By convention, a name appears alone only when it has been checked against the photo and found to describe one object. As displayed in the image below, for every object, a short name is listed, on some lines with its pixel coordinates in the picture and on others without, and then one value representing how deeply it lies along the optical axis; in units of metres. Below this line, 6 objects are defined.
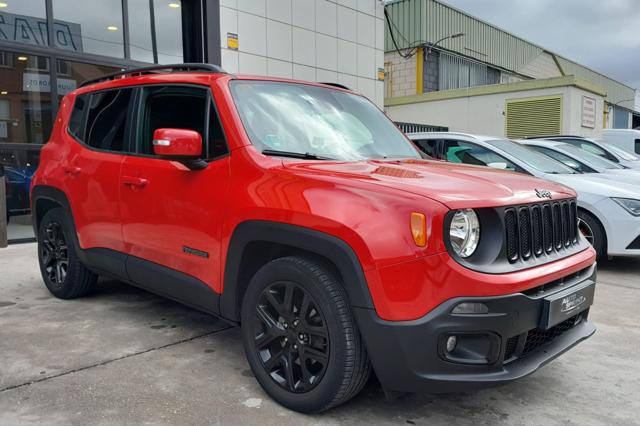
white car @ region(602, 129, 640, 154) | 15.95
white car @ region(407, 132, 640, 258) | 5.91
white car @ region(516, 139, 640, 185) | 7.17
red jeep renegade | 2.33
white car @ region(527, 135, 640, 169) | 10.38
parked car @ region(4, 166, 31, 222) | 7.63
